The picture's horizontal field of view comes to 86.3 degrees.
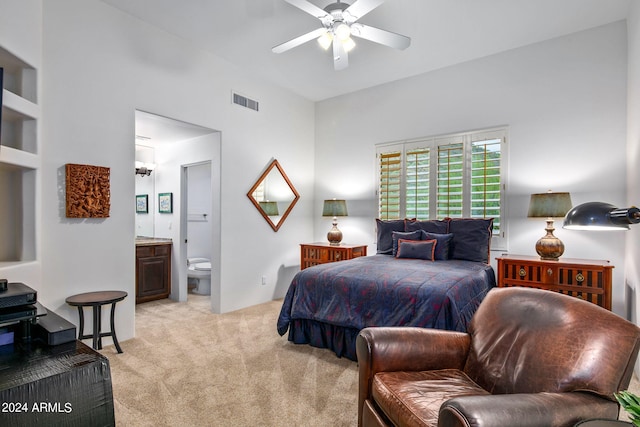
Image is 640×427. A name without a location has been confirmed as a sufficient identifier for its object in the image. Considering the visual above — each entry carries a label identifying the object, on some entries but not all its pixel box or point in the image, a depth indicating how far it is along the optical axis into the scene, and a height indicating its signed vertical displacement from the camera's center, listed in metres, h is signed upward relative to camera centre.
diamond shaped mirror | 4.87 +0.19
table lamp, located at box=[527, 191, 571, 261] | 3.31 -0.04
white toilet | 5.36 -1.06
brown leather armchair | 1.17 -0.68
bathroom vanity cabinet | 4.77 -0.89
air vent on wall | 4.57 +1.45
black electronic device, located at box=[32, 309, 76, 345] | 1.52 -0.57
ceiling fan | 2.72 +1.59
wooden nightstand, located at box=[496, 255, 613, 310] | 3.08 -0.65
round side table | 2.85 -0.81
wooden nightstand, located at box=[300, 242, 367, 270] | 4.78 -0.65
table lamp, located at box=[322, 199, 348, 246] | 5.05 -0.06
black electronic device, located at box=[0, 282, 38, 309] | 1.49 -0.40
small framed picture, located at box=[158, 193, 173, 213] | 5.33 +0.08
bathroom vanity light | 5.44 +0.63
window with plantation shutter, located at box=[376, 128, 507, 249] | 4.13 +0.40
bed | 2.58 -0.67
